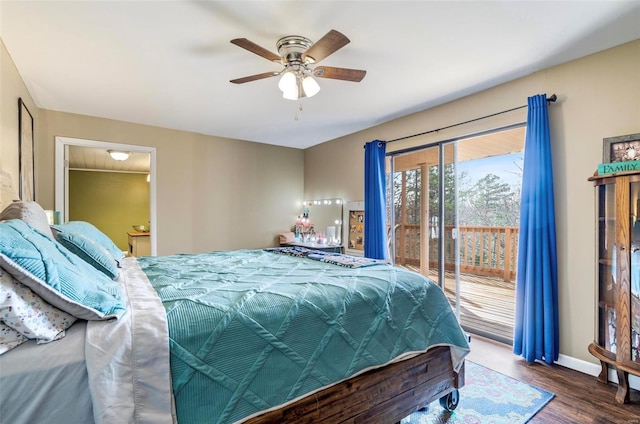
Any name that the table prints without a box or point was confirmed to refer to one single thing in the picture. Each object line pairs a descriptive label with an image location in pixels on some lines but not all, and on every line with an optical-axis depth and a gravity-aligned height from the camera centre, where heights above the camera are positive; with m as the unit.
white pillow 1.42 -0.01
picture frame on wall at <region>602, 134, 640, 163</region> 2.18 +0.45
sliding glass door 3.52 -0.13
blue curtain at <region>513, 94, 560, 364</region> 2.54 -0.34
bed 0.91 -0.53
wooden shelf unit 2.01 -0.48
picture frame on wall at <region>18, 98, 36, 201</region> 2.71 +0.57
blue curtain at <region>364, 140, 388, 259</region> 4.08 +0.07
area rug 1.87 -1.29
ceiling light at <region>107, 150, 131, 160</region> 5.00 +0.97
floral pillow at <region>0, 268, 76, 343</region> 0.86 -0.30
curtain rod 2.58 +0.95
